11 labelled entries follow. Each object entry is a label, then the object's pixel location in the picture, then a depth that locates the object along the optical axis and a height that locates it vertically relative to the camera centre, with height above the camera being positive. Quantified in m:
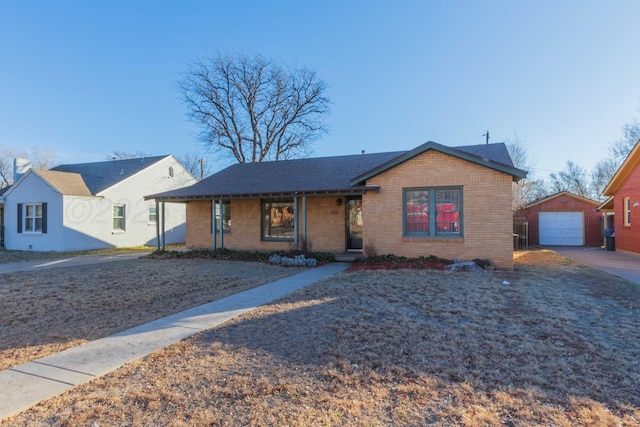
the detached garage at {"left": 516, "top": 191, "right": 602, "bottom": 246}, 22.34 -0.26
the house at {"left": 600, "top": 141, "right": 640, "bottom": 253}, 15.55 +0.69
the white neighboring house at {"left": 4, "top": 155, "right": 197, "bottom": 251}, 18.22 +0.74
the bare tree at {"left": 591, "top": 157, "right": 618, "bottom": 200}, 36.81 +4.51
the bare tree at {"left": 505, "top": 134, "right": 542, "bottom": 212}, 21.72 +2.13
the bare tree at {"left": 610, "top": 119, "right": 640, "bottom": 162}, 28.07 +6.03
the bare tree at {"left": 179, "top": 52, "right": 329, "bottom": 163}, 31.61 +10.37
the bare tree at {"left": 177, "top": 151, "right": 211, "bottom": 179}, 43.96 +7.25
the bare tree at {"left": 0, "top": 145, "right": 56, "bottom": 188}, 41.94 +7.60
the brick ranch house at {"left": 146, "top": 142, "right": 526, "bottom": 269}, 11.27 +0.51
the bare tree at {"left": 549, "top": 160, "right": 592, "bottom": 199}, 42.56 +4.42
